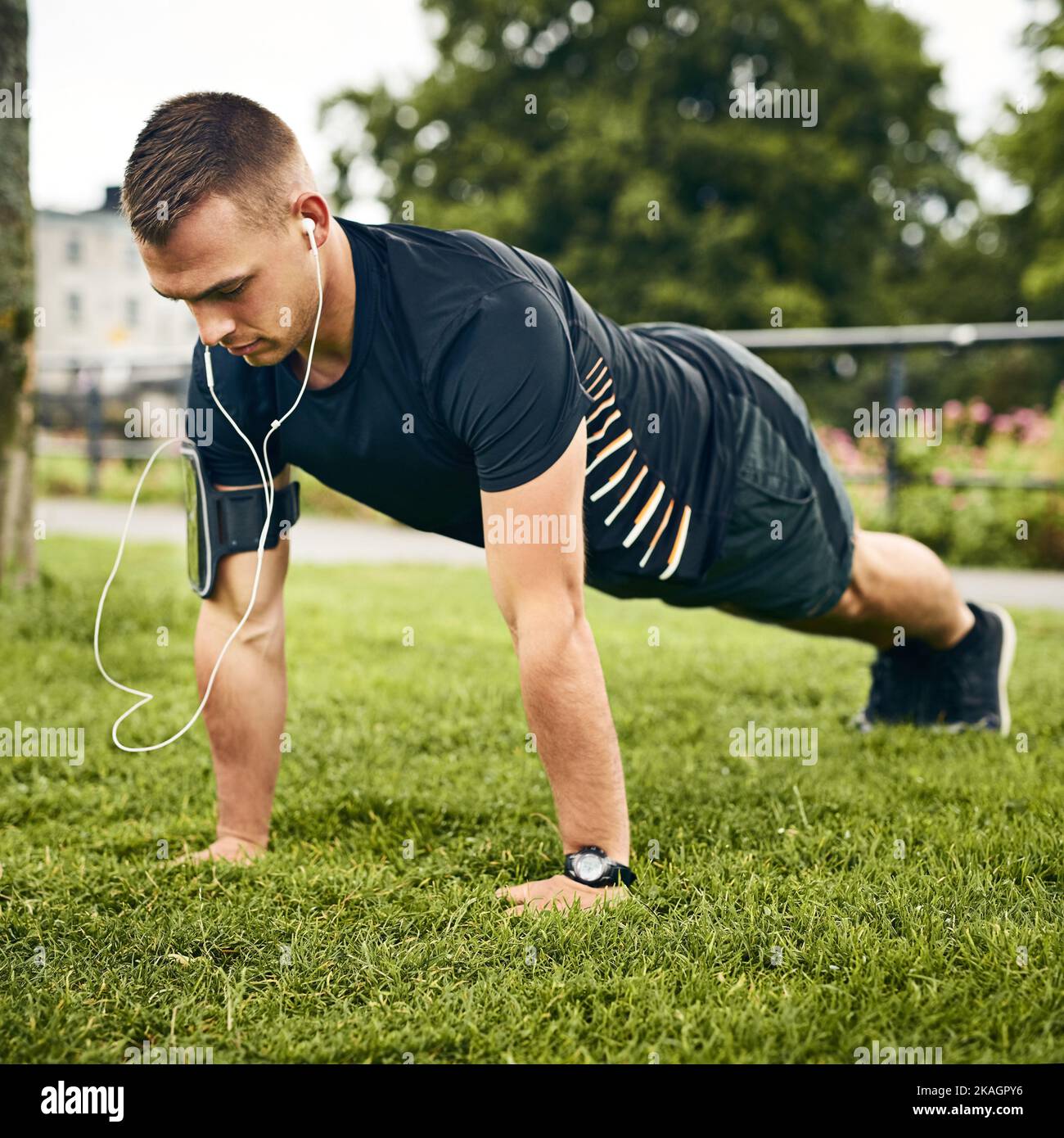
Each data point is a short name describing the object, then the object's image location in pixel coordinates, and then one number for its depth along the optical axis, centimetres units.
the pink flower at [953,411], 846
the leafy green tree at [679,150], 2100
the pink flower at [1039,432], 831
